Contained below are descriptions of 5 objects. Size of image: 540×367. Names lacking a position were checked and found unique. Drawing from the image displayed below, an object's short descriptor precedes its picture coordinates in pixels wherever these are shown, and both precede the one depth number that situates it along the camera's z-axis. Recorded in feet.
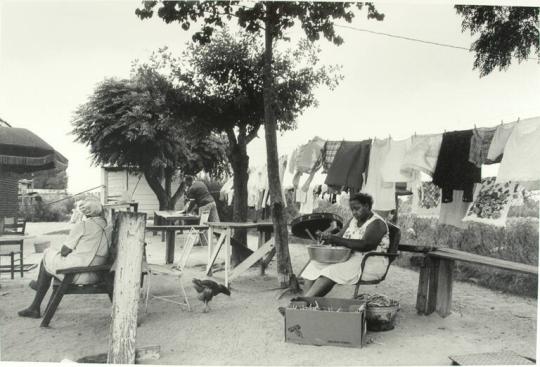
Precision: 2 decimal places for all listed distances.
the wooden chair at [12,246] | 22.68
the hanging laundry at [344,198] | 32.16
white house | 72.38
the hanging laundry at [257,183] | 35.80
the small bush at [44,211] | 71.87
